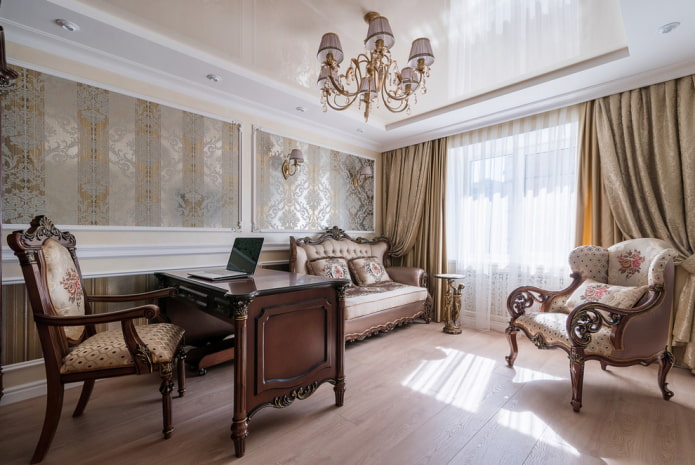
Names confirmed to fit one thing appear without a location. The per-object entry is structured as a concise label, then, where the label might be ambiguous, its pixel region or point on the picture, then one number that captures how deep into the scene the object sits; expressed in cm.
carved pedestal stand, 360
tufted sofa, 318
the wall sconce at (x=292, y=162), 351
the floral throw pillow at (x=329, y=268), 352
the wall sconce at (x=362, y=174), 439
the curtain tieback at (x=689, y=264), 248
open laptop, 220
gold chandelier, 205
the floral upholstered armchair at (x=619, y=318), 199
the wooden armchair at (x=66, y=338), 152
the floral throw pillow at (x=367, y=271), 387
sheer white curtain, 325
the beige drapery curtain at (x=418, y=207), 421
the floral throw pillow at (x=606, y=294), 212
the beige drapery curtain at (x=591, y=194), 296
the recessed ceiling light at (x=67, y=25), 203
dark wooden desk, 158
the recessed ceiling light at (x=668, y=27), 206
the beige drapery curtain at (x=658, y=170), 254
